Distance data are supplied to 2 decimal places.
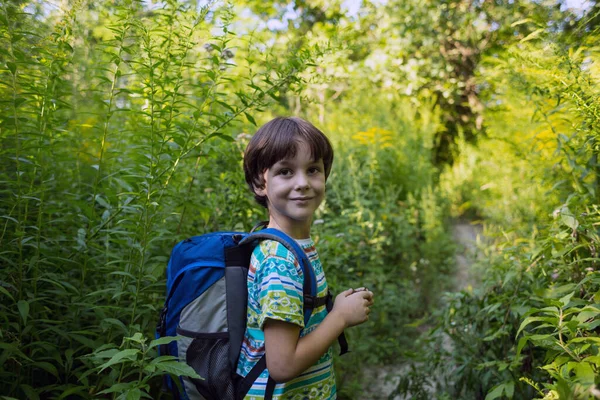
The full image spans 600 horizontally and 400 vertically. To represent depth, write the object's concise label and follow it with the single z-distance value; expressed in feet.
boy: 4.87
